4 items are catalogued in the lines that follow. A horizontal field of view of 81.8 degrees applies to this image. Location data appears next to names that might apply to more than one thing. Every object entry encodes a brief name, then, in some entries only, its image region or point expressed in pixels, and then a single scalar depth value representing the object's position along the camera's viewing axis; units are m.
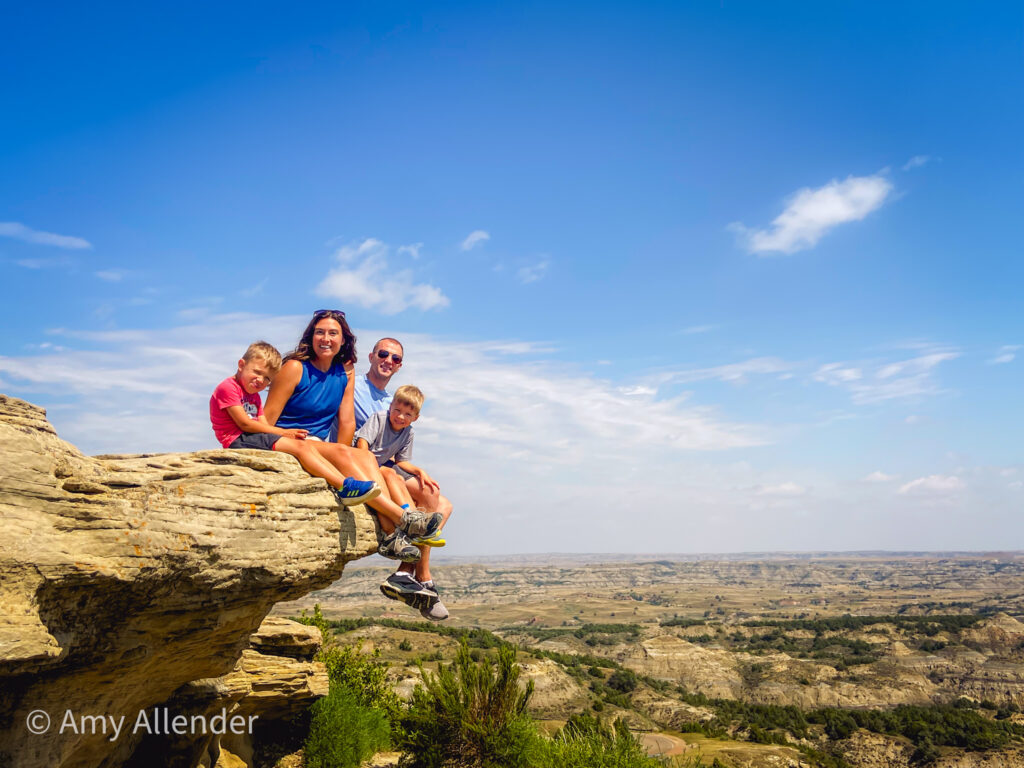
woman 6.73
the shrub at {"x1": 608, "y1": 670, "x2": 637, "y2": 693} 48.62
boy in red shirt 6.61
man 6.71
